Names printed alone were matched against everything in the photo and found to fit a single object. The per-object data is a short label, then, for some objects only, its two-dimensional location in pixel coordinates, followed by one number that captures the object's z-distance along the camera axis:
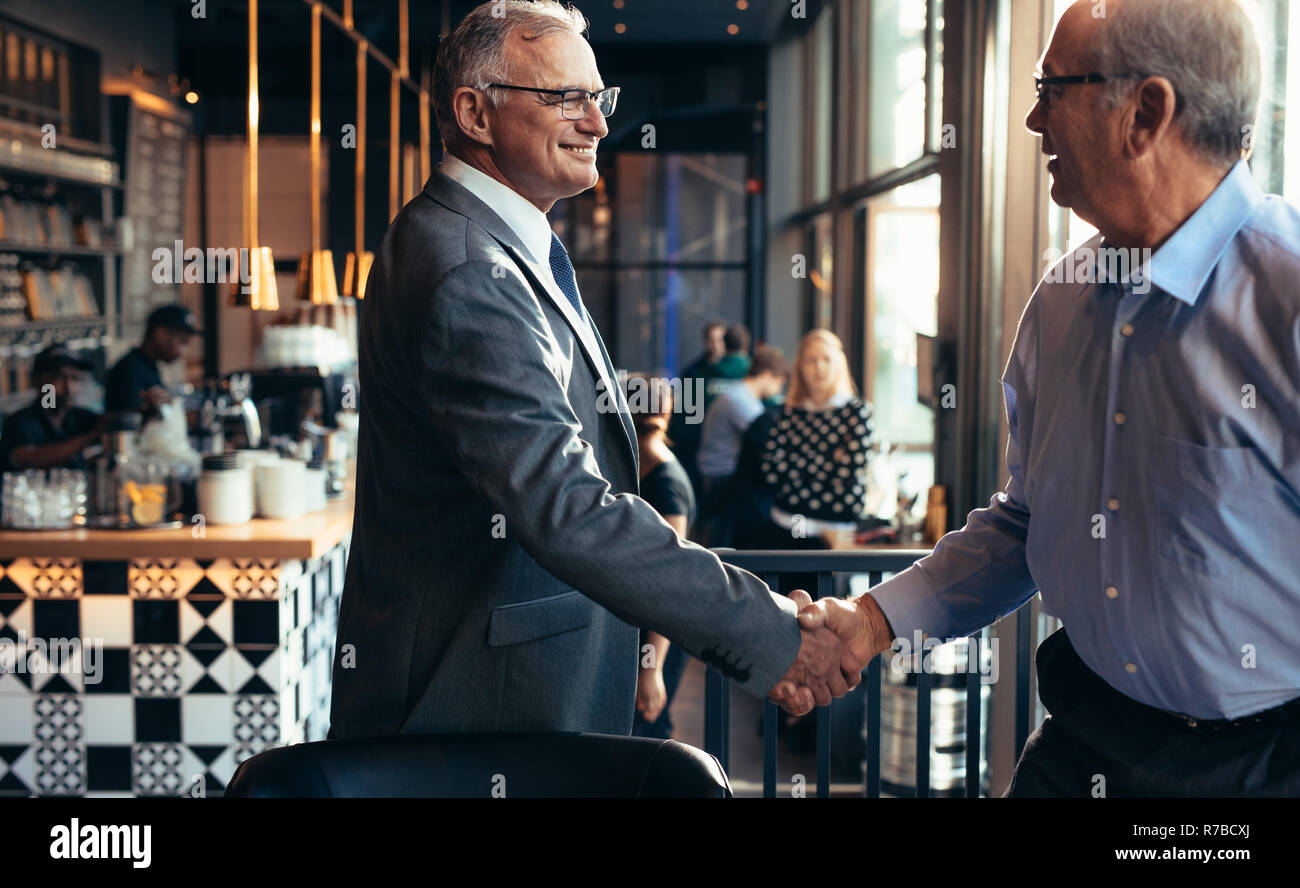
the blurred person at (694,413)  7.96
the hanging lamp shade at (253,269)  4.42
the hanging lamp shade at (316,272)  5.21
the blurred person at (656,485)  3.64
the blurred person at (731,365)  8.03
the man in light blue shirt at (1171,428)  1.38
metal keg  4.30
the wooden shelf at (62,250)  7.45
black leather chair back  1.31
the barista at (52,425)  4.77
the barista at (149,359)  5.89
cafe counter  3.58
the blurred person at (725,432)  6.80
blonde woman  5.18
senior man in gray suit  1.59
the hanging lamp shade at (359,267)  6.38
